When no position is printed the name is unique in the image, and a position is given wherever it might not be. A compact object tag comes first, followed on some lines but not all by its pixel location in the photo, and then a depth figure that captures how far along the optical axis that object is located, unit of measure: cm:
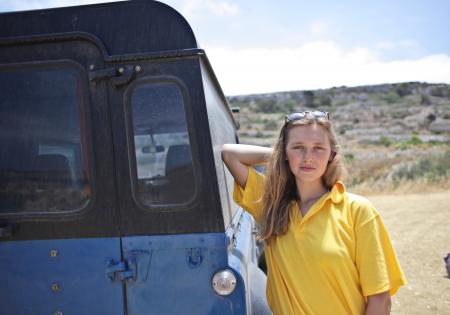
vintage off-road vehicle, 197
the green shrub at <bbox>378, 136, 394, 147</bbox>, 3063
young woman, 168
